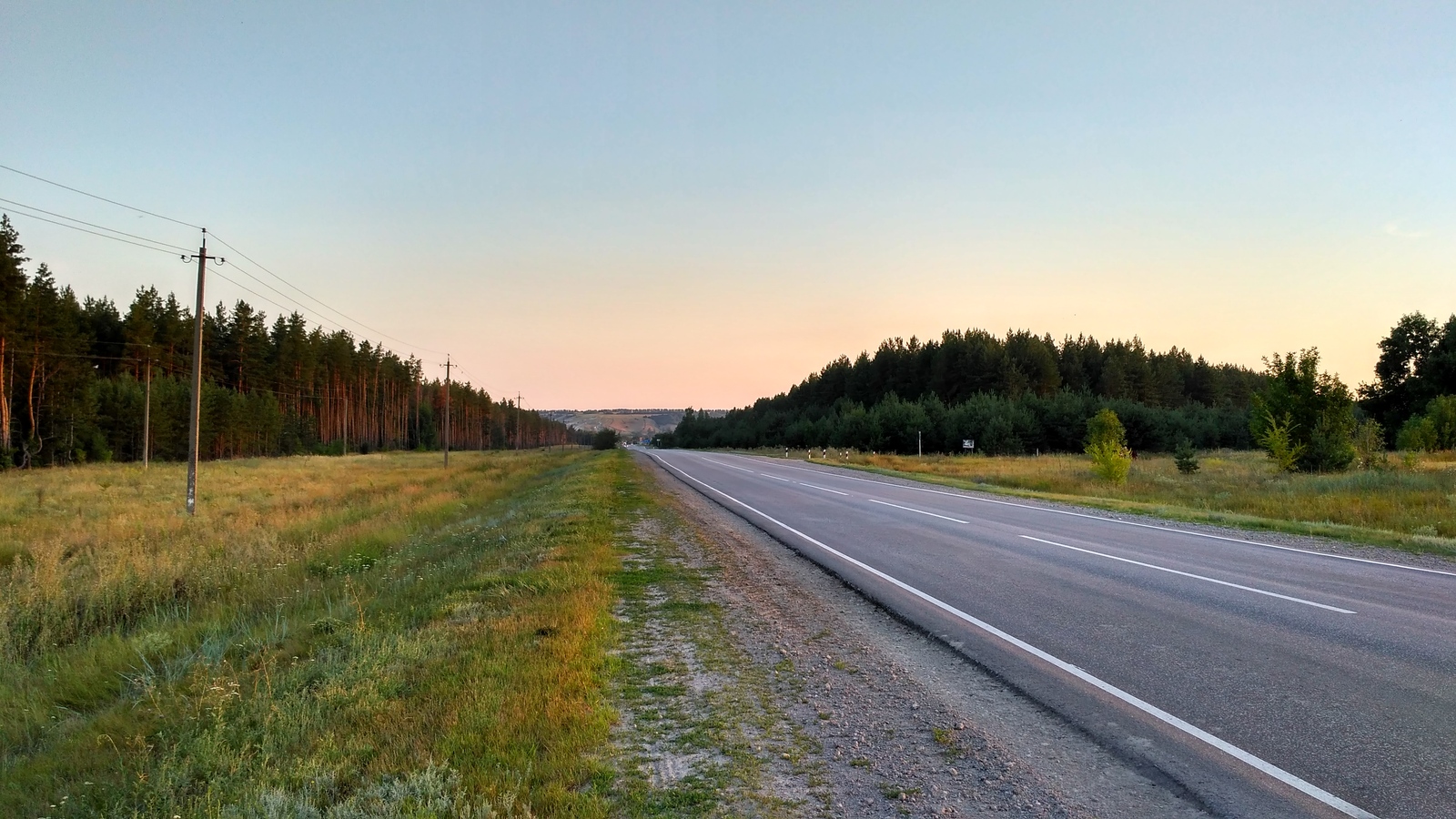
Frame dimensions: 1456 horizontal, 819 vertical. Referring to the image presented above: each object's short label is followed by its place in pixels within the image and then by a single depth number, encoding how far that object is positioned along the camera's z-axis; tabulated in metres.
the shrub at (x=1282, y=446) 30.11
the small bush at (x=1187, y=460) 33.37
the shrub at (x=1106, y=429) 33.75
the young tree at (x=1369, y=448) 29.56
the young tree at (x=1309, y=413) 29.89
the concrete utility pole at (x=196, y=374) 21.19
